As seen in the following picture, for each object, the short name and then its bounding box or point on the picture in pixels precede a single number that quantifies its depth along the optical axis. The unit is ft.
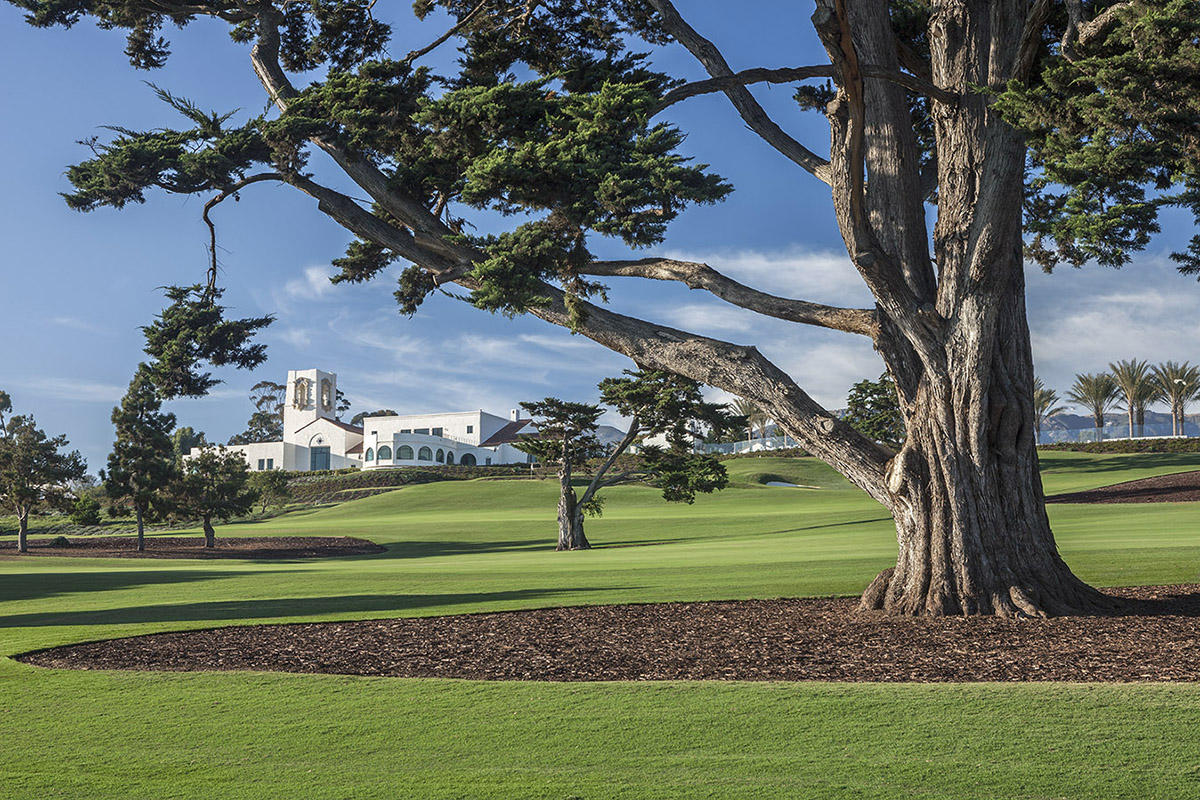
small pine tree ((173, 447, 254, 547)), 117.19
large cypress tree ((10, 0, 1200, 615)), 32.91
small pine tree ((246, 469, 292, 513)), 162.52
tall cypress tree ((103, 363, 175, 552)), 114.42
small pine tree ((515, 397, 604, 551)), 109.40
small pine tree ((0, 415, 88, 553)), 114.73
